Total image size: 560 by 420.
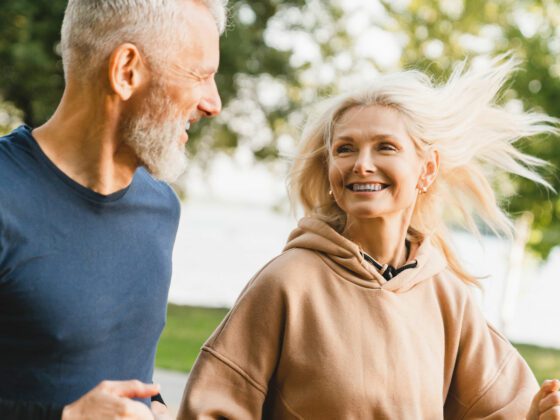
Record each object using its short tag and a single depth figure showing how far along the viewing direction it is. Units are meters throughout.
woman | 2.85
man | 2.28
